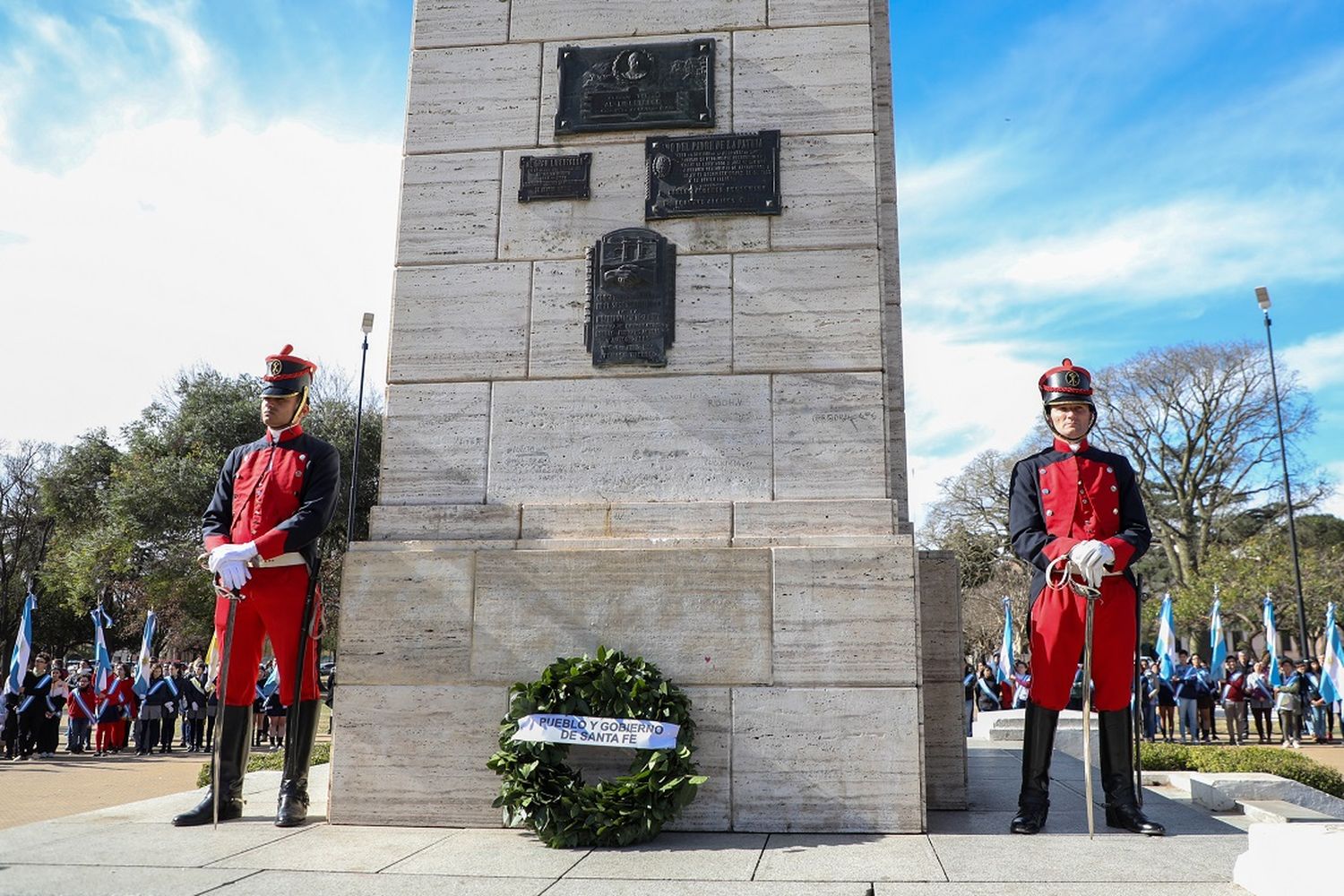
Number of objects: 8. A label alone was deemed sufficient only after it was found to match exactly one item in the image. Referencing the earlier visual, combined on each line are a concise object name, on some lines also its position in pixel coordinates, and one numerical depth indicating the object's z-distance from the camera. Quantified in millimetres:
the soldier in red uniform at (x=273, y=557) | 5863
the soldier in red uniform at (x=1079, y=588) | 5594
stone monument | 5699
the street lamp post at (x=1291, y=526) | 26219
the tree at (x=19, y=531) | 40406
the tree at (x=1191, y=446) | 37531
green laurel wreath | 5188
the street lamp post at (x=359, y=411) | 22580
